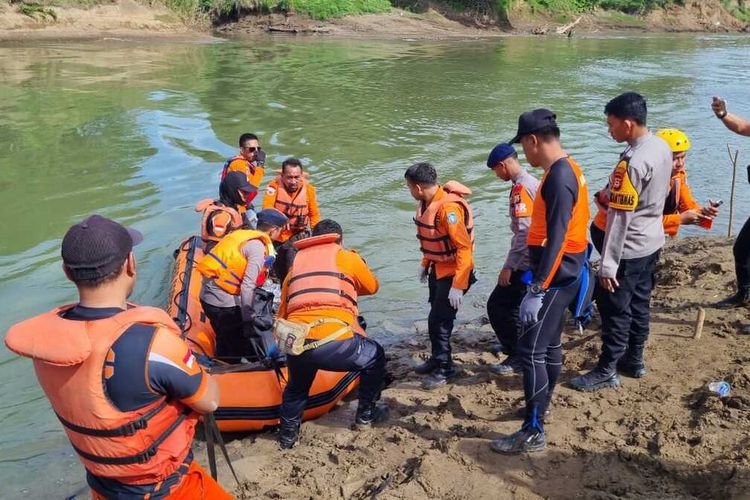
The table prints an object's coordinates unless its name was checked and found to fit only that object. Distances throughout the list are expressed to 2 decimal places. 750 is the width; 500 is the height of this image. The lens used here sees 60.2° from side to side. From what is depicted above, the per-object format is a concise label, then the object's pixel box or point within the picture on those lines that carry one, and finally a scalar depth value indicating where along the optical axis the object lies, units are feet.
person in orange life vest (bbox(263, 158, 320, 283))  23.86
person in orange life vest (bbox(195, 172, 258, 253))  19.60
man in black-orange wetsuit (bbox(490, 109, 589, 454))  11.36
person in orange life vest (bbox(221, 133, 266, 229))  25.85
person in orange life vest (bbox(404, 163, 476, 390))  15.12
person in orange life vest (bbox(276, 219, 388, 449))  13.07
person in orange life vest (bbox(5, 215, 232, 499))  7.09
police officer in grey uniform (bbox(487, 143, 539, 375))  15.31
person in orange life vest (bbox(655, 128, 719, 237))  16.03
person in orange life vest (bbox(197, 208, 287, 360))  16.72
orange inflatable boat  15.02
